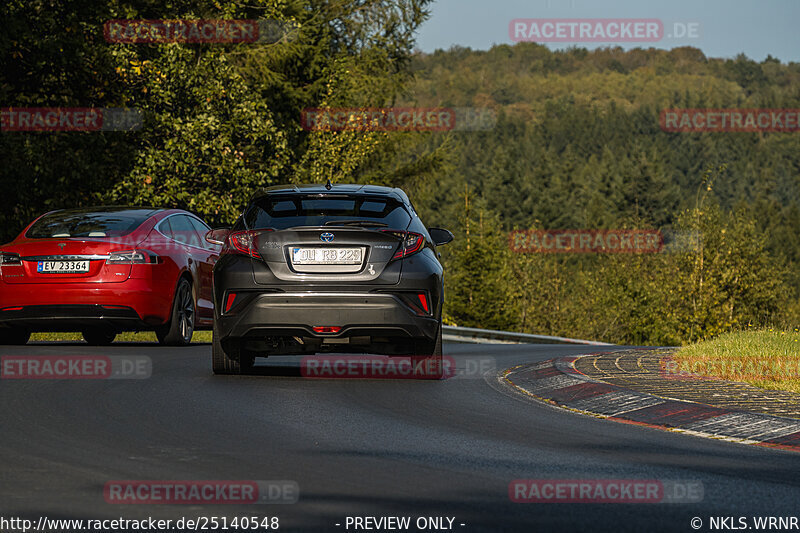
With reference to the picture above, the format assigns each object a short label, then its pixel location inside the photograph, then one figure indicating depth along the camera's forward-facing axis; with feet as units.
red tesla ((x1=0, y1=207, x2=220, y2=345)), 85.97
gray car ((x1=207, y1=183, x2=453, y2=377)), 64.44
